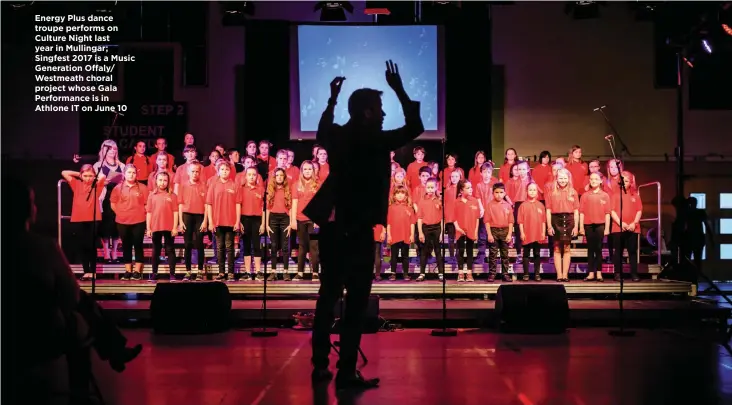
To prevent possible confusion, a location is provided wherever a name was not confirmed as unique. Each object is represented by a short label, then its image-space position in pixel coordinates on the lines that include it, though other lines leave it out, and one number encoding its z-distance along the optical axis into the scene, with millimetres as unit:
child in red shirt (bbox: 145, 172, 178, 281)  9750
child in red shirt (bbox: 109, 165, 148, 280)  9812
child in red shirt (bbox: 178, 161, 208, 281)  9977
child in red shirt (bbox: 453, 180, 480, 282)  10240
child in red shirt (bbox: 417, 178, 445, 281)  10172
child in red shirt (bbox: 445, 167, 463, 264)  10648
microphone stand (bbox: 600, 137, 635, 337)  7340
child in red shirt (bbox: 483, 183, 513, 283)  9992
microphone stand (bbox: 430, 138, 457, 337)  7301
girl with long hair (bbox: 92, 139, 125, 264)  10547
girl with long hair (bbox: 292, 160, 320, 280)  9898
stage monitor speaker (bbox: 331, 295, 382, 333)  7338
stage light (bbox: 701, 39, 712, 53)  10766
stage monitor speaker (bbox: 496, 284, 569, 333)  7328
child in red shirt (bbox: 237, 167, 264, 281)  9914
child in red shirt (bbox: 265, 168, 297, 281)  9930
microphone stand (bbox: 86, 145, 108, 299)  9834
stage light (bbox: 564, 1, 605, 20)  12320
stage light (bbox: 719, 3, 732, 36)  10352
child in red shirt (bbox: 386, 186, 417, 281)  10078
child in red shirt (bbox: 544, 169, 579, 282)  9953
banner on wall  13680
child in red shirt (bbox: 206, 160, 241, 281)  9766
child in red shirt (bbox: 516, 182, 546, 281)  9984
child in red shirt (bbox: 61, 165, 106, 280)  10102
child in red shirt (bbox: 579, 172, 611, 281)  9961
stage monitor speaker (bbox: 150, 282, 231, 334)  7336
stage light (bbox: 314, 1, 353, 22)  12320
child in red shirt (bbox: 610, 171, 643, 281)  9977
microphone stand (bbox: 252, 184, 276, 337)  7325
